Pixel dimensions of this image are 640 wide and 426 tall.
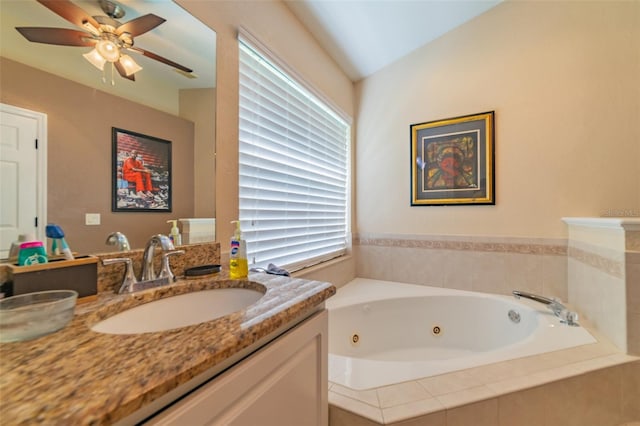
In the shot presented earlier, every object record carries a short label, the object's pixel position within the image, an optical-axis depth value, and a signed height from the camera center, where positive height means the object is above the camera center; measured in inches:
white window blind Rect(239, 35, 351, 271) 55.8 +11.8
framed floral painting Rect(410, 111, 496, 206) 81.4 +17.3
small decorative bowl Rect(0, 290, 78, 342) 19.5 -8.0
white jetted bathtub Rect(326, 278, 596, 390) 70.6 -31.0
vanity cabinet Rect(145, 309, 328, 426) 18.6 -15.5
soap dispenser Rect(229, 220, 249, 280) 40.4 -6.9
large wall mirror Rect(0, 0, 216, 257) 27.0 +13.6
